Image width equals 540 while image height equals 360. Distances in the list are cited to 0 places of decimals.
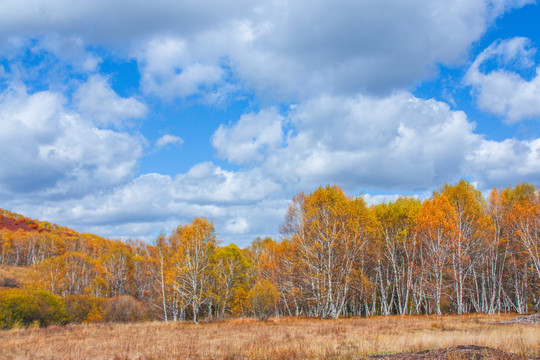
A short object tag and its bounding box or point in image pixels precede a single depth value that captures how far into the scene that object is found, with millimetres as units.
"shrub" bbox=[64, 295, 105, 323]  38038
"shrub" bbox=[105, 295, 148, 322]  41812
